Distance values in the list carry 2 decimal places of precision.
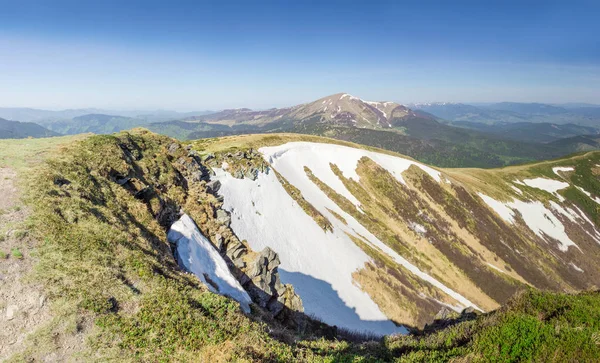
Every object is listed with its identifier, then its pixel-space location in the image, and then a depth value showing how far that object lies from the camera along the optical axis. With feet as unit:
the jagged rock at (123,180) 81.59
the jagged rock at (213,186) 137.33
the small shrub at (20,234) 44.85
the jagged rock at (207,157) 168.00
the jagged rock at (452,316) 80.16
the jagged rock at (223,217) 115.63
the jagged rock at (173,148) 134.93
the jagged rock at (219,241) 98.43
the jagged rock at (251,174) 175.04
